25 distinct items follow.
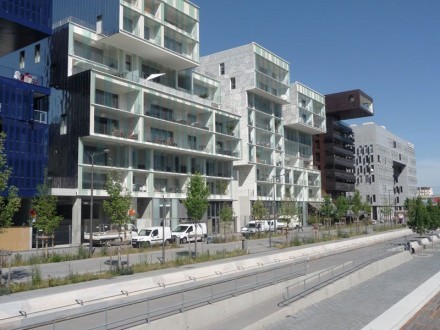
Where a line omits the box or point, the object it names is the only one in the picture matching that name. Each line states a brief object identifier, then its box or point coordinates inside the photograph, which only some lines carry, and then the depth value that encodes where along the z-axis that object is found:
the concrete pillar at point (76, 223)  41.25
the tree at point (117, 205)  24.83
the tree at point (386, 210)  78.94
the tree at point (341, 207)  66.88
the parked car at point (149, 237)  38.31
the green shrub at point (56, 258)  26.89
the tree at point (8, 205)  18.30
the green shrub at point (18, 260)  25.88
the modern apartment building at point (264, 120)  68.81
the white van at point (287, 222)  45.91
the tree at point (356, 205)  69.50
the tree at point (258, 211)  55.03
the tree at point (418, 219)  46.88
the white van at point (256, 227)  52.26
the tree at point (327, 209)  64.31
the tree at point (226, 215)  43.16
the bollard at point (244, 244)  32.89
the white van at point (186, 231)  42.56
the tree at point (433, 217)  51.57
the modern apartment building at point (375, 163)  118.31
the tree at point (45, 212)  27.86
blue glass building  36.81
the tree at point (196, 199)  30.59
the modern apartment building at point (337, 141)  98.00
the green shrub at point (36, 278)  18.17
